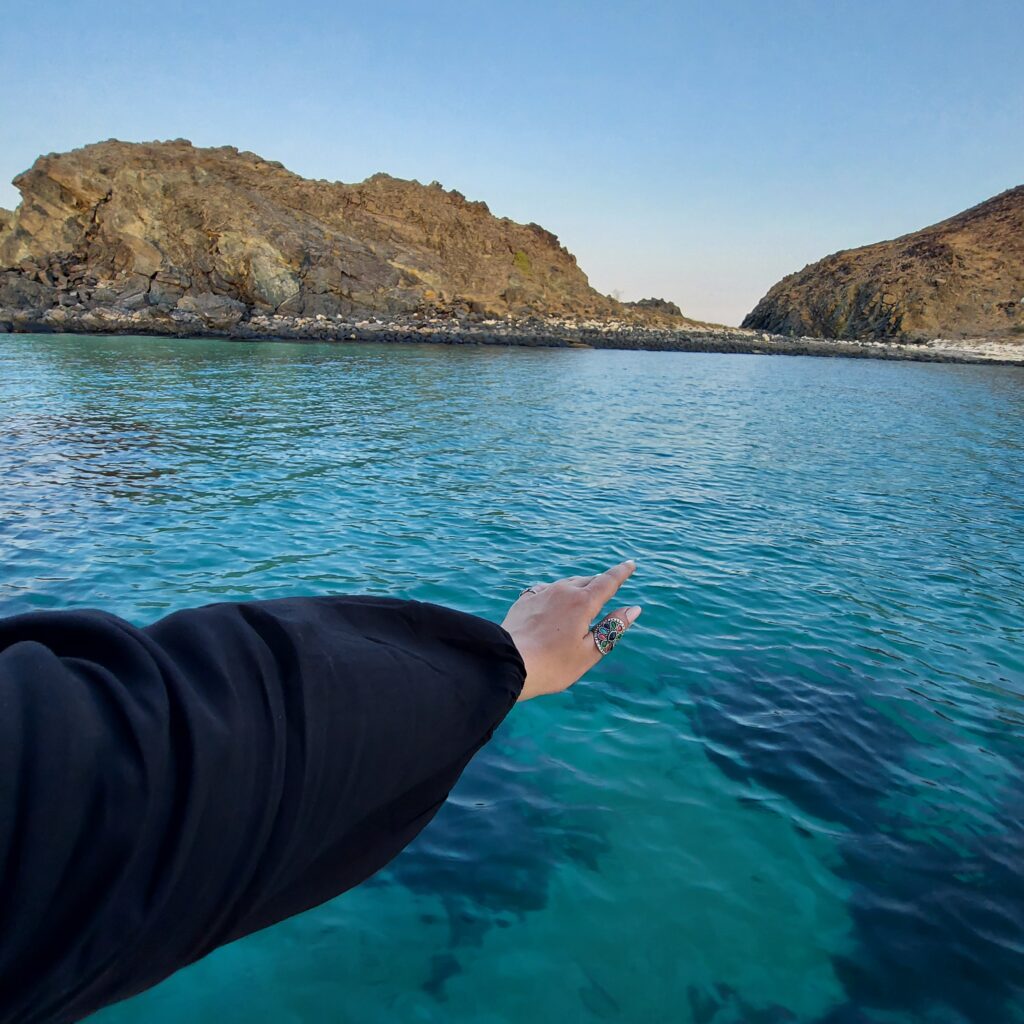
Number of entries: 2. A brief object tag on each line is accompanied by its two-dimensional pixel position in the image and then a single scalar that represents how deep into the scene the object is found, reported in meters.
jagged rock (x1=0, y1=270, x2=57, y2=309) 49.03
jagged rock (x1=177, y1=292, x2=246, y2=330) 49.52
